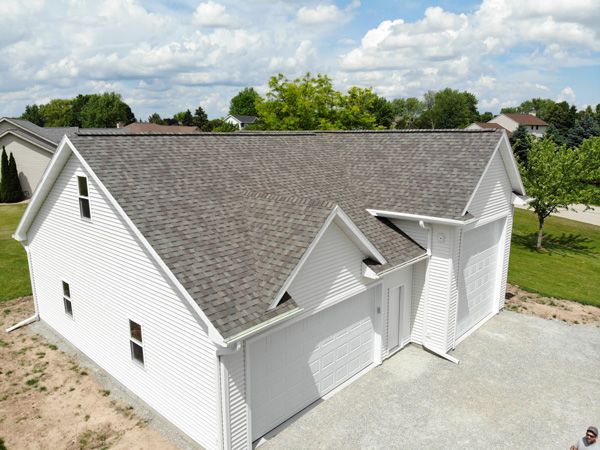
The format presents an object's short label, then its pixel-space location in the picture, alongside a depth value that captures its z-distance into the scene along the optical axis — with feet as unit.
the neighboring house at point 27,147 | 126.21
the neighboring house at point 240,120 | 331.16
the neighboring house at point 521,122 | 292.61
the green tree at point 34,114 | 431.43
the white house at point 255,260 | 29.81
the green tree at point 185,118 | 419.50
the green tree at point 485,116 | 450.38
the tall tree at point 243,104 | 415.64
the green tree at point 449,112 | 419.27
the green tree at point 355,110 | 122.52
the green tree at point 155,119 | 464.65
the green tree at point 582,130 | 198.08
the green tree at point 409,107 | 492.54
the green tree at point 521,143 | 167.56
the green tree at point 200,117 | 392.06
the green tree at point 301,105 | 117.91
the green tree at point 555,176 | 84.79
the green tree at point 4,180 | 123.84
